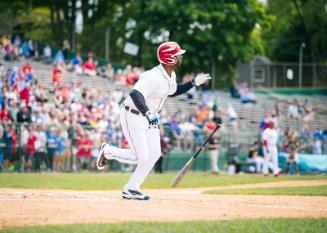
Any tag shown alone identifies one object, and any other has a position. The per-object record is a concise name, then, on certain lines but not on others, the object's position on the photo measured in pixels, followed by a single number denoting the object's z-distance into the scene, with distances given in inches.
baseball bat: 614.0
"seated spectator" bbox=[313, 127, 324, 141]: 1293.8
